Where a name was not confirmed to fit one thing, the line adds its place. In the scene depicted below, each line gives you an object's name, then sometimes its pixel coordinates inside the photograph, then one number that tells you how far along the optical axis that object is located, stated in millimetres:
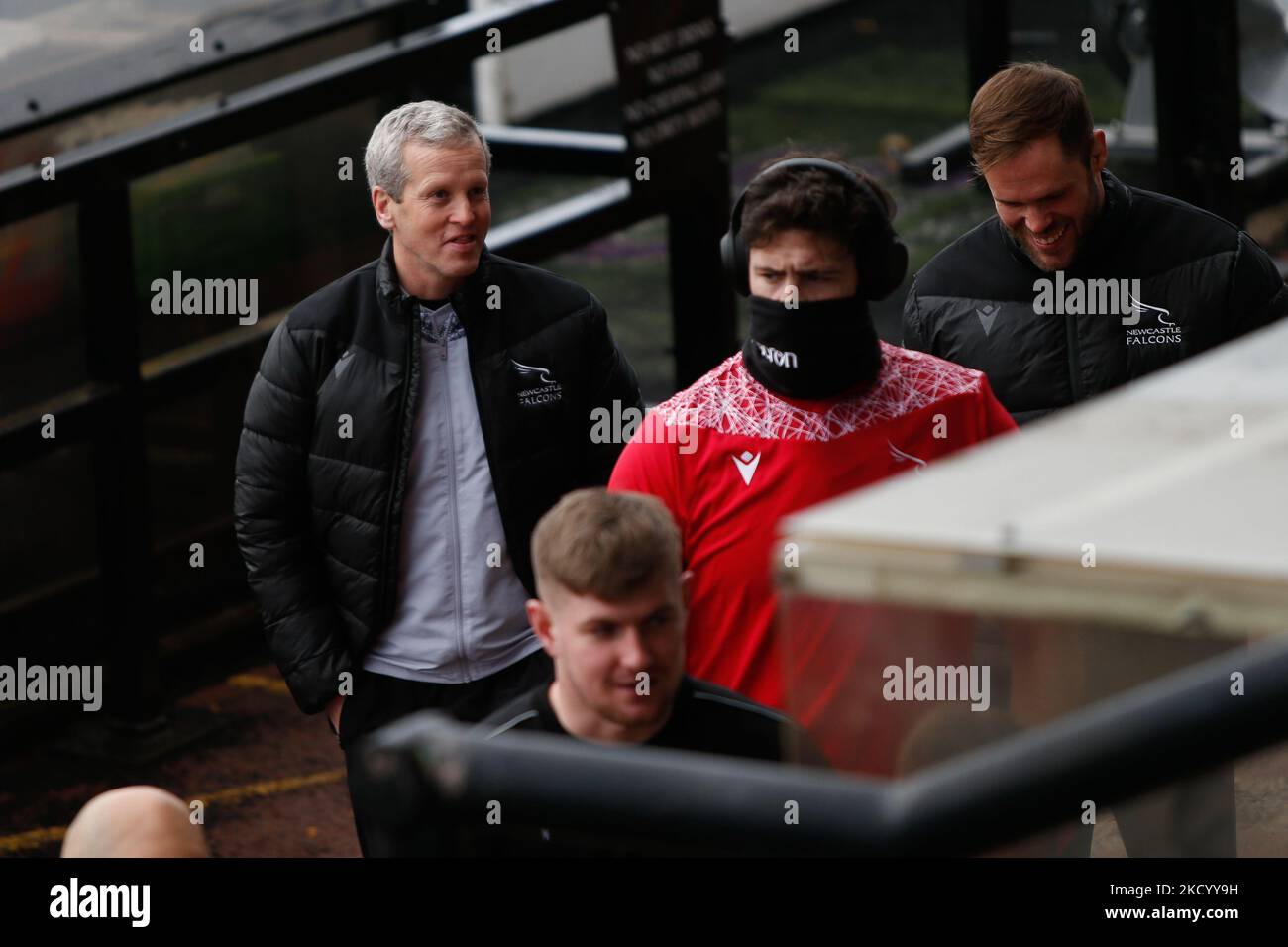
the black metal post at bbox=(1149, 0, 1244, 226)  7191
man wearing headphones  2979
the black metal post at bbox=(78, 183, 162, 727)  5695
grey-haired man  3682
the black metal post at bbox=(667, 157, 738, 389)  7230
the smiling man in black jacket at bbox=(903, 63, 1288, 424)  3566
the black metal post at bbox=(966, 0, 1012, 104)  9172
